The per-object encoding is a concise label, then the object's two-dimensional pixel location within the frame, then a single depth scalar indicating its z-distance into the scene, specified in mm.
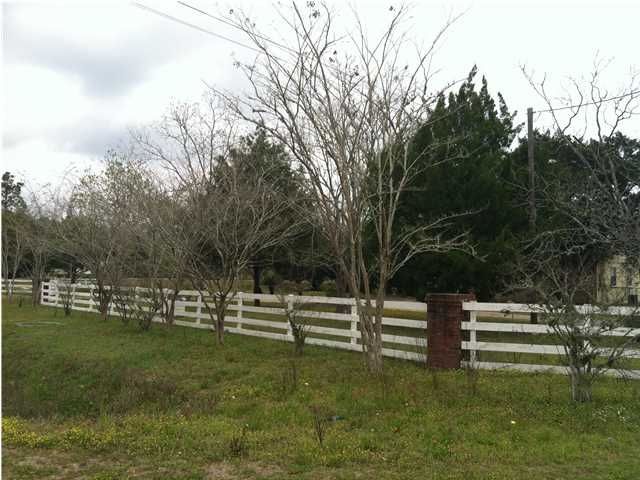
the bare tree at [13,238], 24812
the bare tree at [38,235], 21562
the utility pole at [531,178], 14805
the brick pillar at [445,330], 8616
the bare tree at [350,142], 8359
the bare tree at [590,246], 6496
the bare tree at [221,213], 12070
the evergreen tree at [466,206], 13773
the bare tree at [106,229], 15781
